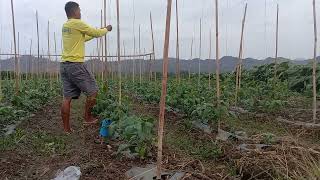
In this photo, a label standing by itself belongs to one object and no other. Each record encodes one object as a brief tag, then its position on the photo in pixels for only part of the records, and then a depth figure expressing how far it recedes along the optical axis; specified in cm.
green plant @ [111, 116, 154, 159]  228
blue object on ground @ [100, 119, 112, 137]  284
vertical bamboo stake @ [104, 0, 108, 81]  396
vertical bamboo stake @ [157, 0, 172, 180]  190
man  327
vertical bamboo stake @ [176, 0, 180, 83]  575
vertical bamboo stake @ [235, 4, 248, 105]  445
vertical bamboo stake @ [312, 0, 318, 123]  382
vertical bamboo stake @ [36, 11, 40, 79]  683
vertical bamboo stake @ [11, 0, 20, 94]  459
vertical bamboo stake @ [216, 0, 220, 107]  318
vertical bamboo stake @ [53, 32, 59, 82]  1010
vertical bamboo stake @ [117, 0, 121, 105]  340
